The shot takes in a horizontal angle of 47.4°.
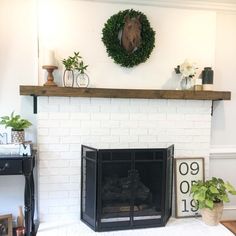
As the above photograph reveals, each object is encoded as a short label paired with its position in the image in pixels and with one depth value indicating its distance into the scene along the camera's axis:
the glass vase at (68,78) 2.56
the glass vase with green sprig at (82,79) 2.58
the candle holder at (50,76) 2.42
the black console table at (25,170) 2.16
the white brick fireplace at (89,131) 2.49
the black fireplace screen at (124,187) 2.38
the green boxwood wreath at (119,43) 2.55
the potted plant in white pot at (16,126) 2.33
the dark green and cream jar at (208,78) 2.70
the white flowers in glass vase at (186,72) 2.60
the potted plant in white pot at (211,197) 2.42
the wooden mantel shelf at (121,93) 2.37
